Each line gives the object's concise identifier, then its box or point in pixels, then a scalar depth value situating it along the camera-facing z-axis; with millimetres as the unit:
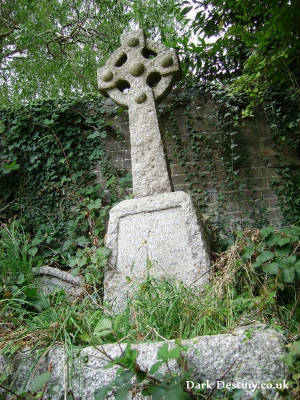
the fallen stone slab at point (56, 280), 2968
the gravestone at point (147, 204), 2547
